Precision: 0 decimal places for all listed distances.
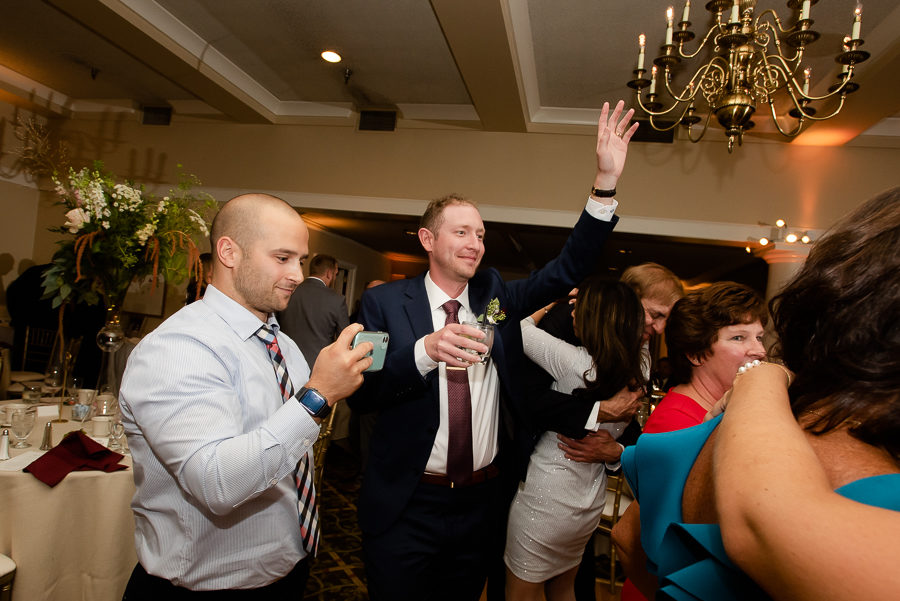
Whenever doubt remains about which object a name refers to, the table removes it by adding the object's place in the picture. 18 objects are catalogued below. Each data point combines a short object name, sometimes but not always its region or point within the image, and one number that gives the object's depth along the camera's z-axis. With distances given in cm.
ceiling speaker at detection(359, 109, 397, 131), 609
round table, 175
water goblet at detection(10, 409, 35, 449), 208
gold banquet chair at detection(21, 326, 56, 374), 554
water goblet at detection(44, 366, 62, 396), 278
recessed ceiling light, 484
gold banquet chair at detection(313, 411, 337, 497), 312
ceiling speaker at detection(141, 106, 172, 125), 674
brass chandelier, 250
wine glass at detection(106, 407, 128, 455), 221
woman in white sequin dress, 196
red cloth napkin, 179
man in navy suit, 175
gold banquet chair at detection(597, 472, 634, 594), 288
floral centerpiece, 249
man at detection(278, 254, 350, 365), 453
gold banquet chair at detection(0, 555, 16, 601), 170
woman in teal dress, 49
